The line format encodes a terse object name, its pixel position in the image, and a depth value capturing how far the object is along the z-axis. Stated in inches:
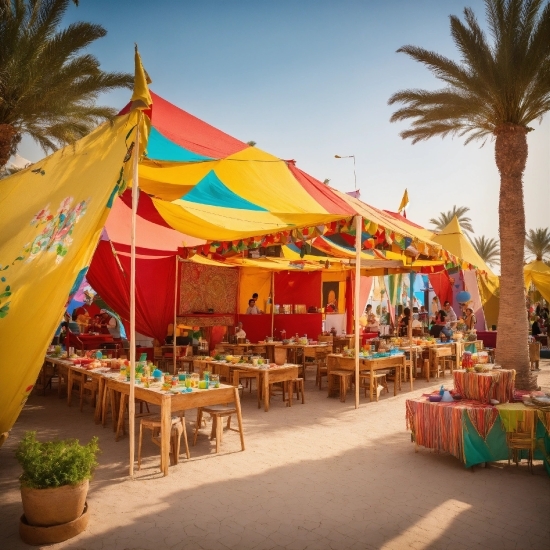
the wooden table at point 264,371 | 326.6
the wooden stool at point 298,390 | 347.6
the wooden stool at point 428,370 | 465.1
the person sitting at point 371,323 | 617.5
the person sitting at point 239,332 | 516.4
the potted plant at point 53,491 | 145.9
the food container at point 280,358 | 353.1
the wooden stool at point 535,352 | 505.0
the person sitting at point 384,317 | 879.1
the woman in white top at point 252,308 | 610.1
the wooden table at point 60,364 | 354.7
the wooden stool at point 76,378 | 328.2
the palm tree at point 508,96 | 319.3
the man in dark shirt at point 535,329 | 737.5
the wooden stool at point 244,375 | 326.0
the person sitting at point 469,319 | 647.8
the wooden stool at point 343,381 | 363.8
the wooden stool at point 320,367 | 431.5
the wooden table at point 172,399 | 208.1
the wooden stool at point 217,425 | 243.4
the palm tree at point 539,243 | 1078.4
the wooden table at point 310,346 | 467.8
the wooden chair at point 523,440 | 205.5
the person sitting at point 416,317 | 598.9
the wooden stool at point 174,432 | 217.6
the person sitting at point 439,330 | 518.6
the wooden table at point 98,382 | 292.7
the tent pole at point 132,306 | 202.7
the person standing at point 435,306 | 746.2
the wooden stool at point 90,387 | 313.4
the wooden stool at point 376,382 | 373.7
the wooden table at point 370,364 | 369.4
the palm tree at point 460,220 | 1323.8
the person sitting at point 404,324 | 615.8
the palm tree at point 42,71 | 344.8
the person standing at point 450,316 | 601.7
